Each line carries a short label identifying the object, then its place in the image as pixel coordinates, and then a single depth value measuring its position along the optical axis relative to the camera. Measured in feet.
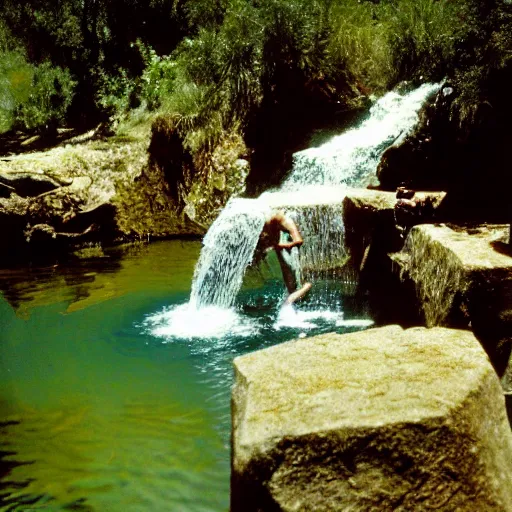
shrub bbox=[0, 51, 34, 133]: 42.14
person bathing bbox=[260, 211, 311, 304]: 17.38
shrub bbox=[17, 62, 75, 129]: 41.88
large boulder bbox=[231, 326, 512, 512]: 5.59
